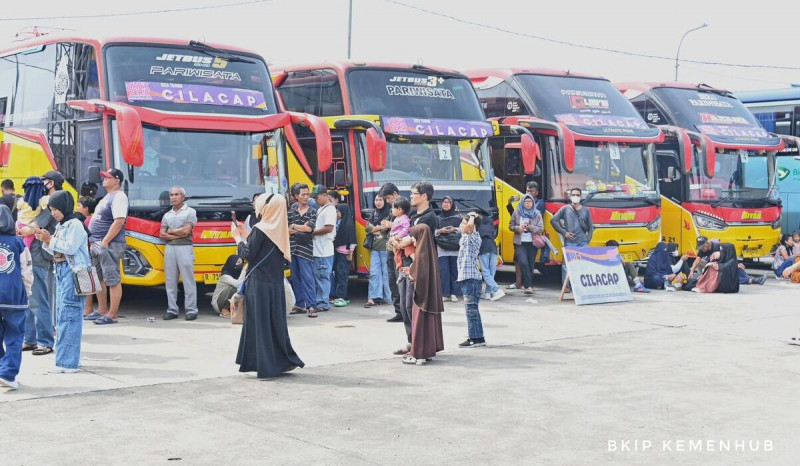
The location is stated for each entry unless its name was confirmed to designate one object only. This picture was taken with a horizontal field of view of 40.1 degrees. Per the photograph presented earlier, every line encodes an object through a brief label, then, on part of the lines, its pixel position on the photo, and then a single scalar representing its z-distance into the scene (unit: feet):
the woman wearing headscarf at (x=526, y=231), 58.59
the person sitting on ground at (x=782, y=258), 69.77
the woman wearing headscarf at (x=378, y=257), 50.85
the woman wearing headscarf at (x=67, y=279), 32.78
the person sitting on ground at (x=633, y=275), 60.80
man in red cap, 43.39
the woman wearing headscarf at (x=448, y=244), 51.83
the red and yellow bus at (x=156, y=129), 45.27
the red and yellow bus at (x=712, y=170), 69.05
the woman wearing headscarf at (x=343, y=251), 51.85
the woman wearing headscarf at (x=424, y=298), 35.65
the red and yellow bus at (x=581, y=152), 61.77
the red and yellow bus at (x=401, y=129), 53.57
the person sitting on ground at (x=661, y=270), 62.18
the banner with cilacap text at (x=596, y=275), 54.39
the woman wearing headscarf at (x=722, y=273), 60.13
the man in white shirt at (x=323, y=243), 49.29
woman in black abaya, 32.63
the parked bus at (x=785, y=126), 79.56
